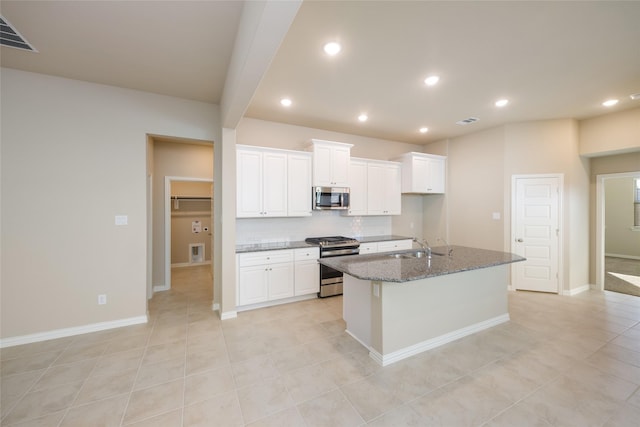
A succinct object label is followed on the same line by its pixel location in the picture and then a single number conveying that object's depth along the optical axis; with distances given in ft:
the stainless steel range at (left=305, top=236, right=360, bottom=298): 13.46
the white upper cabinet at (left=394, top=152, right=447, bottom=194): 16.83
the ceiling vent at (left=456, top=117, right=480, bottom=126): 14.02
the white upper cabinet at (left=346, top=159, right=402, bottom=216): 15.66
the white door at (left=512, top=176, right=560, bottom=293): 14.25
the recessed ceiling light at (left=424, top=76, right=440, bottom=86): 9.61
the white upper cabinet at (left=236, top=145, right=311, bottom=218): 12.37
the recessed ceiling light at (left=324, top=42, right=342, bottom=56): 7.62
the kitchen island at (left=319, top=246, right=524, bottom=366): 7.82
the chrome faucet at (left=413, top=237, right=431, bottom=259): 10.11
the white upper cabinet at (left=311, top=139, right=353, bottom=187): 13.99
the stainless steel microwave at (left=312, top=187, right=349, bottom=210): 14.11
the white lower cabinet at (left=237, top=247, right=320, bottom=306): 11.73
